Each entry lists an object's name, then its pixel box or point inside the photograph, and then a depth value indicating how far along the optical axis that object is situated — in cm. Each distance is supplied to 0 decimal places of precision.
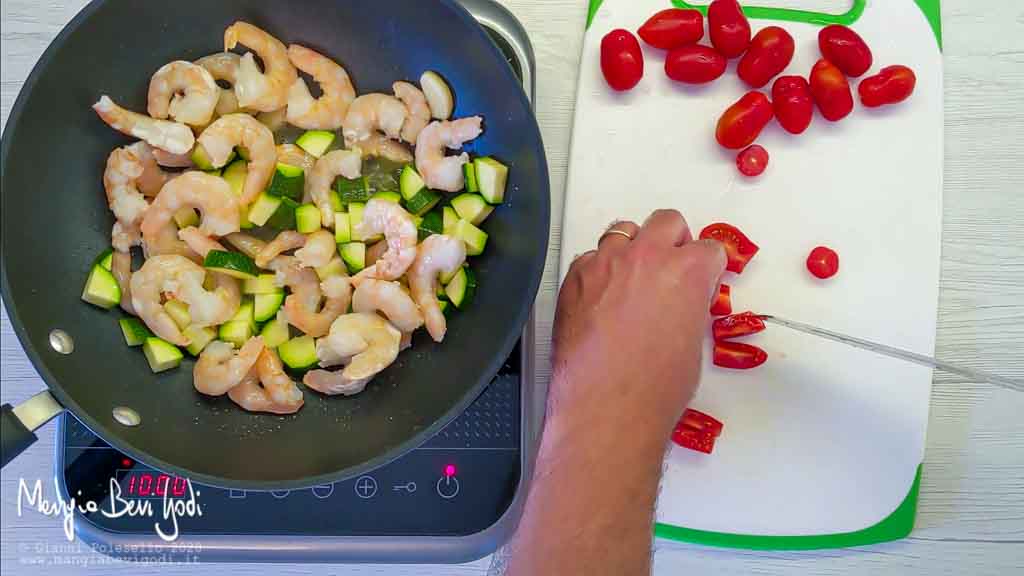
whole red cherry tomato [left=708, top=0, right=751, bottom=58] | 114
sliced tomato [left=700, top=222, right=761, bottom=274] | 112
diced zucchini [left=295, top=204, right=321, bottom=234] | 109
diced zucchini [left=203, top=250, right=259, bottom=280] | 105
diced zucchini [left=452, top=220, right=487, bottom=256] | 107
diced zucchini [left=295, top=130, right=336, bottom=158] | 112
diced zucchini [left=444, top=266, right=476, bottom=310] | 107
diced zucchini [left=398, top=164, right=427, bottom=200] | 110
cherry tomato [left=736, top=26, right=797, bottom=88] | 113
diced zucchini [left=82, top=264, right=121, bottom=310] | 104
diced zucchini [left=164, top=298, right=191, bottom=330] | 105
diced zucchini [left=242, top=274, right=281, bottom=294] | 109
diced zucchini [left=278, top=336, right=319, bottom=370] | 107
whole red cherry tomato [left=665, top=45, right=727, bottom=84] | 114
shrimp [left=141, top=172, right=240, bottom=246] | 104
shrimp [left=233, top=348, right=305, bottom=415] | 104
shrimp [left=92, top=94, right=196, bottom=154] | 103
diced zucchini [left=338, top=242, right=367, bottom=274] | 109
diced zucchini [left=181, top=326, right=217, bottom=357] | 106
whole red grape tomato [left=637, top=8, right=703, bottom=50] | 115
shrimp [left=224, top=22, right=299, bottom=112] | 108
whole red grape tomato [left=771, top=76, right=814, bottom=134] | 113
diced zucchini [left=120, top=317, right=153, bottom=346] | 106
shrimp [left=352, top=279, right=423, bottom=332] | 102
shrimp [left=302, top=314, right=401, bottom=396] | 100
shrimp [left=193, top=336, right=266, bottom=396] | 103
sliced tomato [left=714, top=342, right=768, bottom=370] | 111
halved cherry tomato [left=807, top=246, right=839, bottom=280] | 113
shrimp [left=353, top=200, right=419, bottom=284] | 104
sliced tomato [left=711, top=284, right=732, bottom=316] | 111
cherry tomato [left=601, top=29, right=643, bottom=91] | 115
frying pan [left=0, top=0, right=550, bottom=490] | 99
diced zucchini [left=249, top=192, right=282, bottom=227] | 108
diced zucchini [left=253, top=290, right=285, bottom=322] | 109
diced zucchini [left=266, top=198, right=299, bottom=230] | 109
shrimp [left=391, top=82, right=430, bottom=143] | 110
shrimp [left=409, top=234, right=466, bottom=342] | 103
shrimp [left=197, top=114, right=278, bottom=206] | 105
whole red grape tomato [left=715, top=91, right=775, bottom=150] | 112
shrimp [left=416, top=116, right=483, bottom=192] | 107
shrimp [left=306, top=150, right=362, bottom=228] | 109
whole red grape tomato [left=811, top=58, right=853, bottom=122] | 112
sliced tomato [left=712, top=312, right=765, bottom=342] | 111
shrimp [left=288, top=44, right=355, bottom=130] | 110
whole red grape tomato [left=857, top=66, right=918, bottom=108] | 114
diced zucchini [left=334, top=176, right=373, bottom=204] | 110
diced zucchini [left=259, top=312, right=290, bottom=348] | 109
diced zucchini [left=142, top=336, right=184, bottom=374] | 104
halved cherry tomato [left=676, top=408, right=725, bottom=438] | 111
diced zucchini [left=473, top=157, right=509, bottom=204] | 105
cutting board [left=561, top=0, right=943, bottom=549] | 114
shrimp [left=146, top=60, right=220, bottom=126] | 106
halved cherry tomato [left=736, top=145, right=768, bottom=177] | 114
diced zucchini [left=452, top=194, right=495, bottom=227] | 107
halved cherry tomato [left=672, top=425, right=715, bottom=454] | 111
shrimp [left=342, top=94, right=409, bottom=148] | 109
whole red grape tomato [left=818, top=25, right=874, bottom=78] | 113
